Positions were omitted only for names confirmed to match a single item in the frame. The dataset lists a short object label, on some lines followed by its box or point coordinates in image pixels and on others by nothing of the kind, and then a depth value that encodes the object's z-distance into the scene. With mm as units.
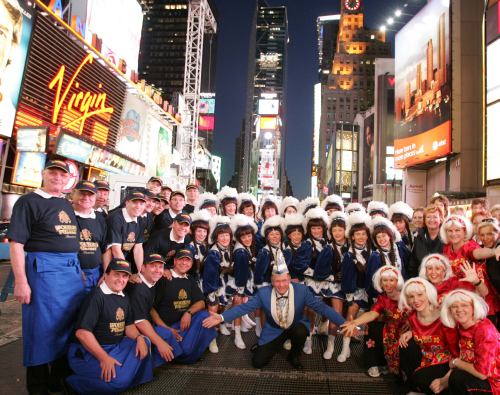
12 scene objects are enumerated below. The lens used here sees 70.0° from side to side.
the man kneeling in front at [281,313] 4078
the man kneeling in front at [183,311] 4031
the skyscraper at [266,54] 158875
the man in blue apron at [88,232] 3613
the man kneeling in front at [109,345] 3184
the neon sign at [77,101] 16609
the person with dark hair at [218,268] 4910
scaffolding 28006
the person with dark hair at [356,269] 4586
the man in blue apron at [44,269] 3051
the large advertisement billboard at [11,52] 13023
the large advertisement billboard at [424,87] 19672
